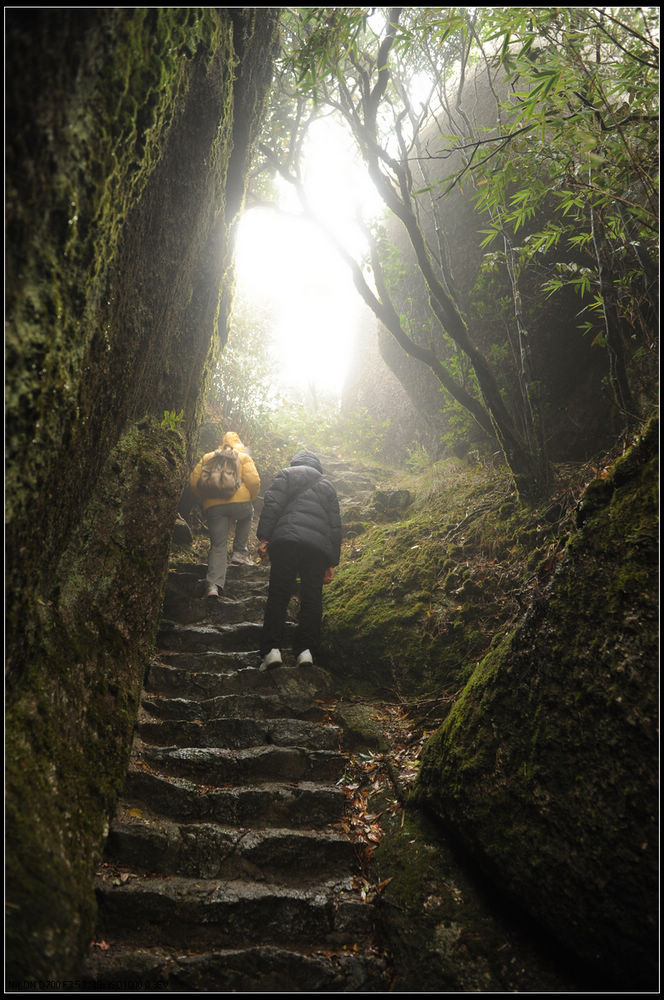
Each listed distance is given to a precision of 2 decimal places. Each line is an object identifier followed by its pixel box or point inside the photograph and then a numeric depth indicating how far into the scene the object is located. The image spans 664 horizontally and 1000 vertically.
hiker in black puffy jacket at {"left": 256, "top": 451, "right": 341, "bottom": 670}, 5.20
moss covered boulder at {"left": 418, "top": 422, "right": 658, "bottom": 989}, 2.31
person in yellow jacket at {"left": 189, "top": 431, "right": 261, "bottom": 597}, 6.39
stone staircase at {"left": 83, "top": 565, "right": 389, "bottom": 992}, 2.76
